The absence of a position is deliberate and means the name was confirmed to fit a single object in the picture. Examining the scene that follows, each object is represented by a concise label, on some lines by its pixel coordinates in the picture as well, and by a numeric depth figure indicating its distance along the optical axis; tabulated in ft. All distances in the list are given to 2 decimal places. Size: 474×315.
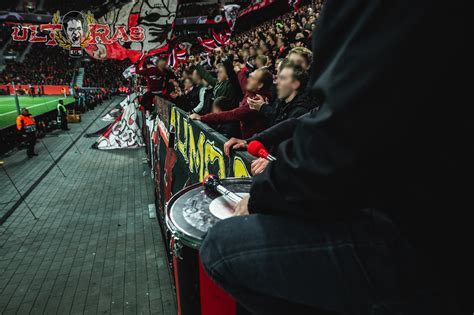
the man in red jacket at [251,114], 13.10
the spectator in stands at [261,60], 18.75
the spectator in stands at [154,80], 29.53
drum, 4.22
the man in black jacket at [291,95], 10.71
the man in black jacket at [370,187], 2.25
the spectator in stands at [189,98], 24.53
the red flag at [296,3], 54.22
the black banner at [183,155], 9.27
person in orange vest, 45.88
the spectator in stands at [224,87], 16.52
